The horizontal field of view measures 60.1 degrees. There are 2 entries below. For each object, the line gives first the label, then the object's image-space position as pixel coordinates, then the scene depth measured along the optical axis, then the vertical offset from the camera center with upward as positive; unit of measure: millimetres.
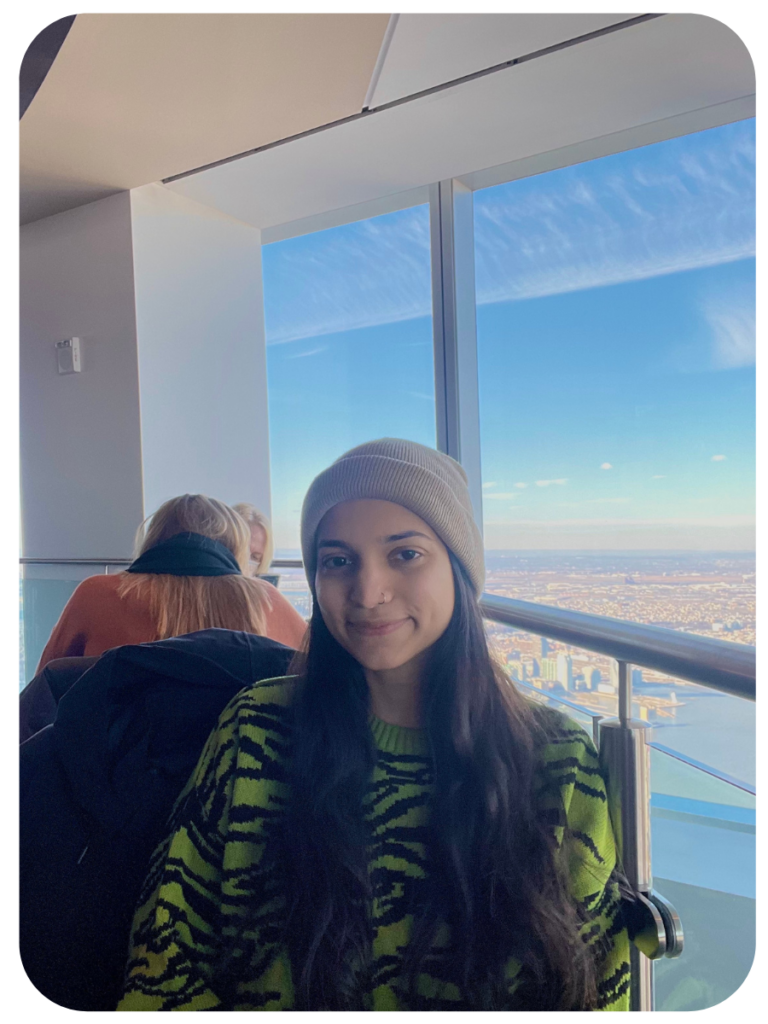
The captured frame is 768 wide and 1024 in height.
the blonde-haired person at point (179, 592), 1024 -150
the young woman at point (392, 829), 646 -337
